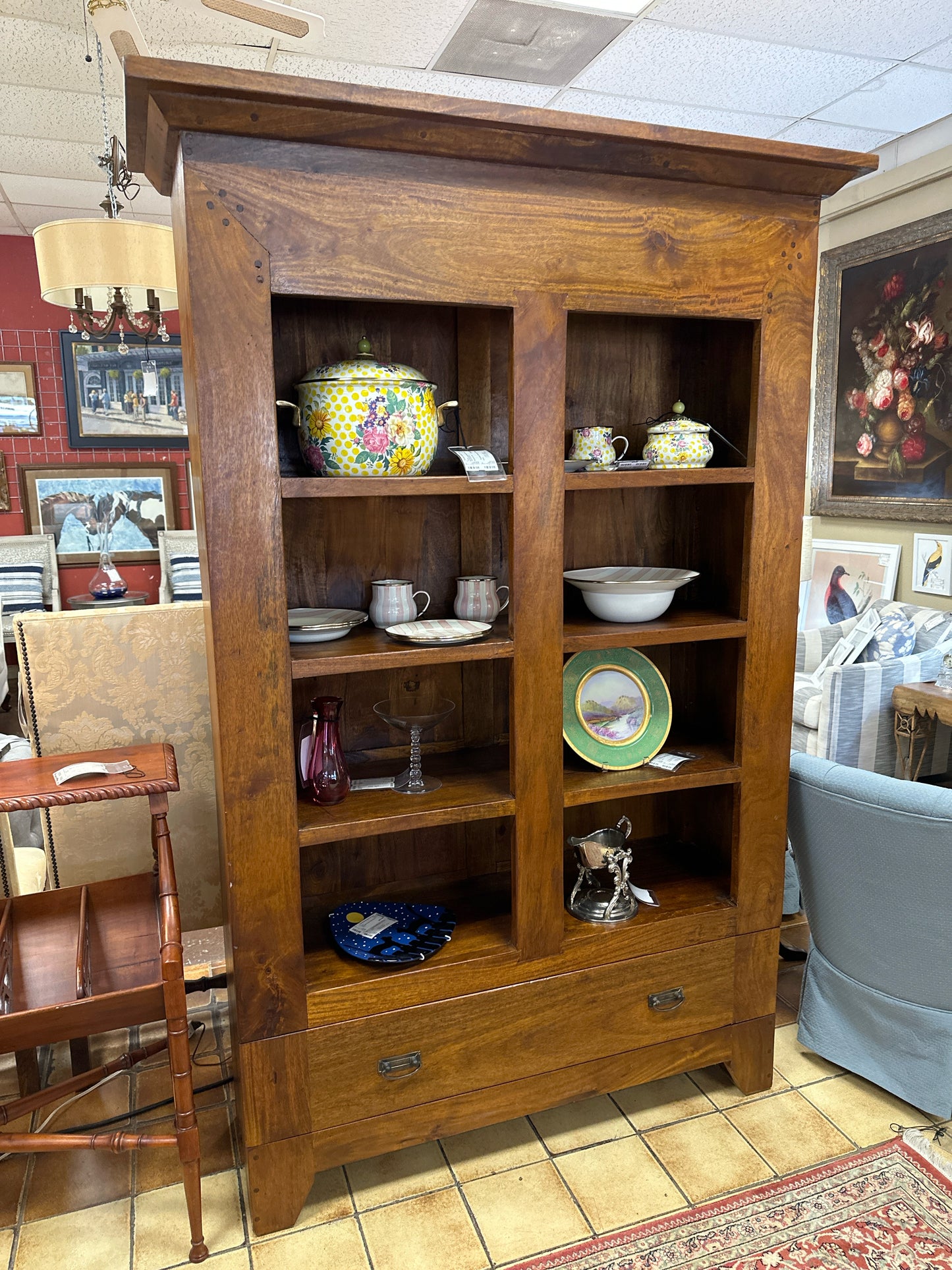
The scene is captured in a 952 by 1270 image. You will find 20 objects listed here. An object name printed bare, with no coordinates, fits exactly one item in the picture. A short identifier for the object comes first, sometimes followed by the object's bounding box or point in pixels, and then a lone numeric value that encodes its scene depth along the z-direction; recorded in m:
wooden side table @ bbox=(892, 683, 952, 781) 3.27
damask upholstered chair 2.01
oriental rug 1.57
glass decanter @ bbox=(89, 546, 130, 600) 5.53
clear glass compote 1.77
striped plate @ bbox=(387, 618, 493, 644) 1.64
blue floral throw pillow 3.81
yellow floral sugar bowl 1.81
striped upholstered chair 3.50
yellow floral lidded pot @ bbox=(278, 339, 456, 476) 1.56
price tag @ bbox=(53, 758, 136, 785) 1.55
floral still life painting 3.95
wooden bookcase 1.42
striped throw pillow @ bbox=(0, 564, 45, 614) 5.41
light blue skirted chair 1.75
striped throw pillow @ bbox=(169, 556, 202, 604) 5.57
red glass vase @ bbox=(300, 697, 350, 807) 1.70
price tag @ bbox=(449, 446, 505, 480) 1.62
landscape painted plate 1.93
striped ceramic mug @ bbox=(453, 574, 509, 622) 1.83
